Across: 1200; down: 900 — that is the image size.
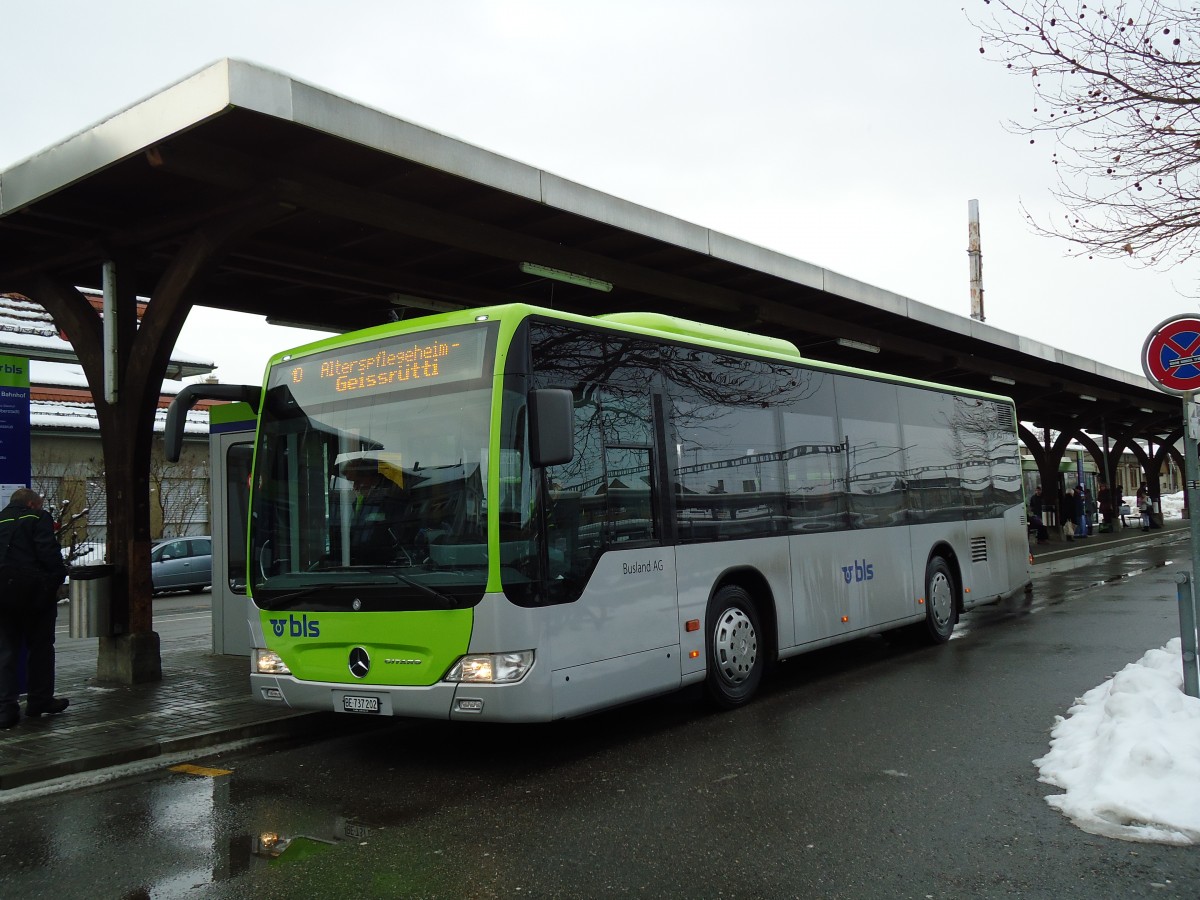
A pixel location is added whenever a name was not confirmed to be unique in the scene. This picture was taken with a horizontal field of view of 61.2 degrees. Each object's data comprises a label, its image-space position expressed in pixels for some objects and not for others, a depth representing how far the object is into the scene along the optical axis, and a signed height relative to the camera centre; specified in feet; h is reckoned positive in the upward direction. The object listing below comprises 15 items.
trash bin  33.45 -2.02
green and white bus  20.90 +0.00
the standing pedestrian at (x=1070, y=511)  119.65 -2.07
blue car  88.07 -2.54
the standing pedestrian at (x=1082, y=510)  119.85 -2.01
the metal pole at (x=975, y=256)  146.61 +34.87
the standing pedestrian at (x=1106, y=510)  134.51 -2.40
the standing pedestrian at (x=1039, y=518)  112.27 -2.59
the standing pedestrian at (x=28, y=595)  26.71 -1.37
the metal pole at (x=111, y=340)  34.04 +6.64
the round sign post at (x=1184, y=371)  25.08 +2.95
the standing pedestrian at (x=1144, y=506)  140.26 -2.22
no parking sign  25.18 +3.34
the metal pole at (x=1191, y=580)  23.22 -2.25
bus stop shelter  27.45 +10.28
